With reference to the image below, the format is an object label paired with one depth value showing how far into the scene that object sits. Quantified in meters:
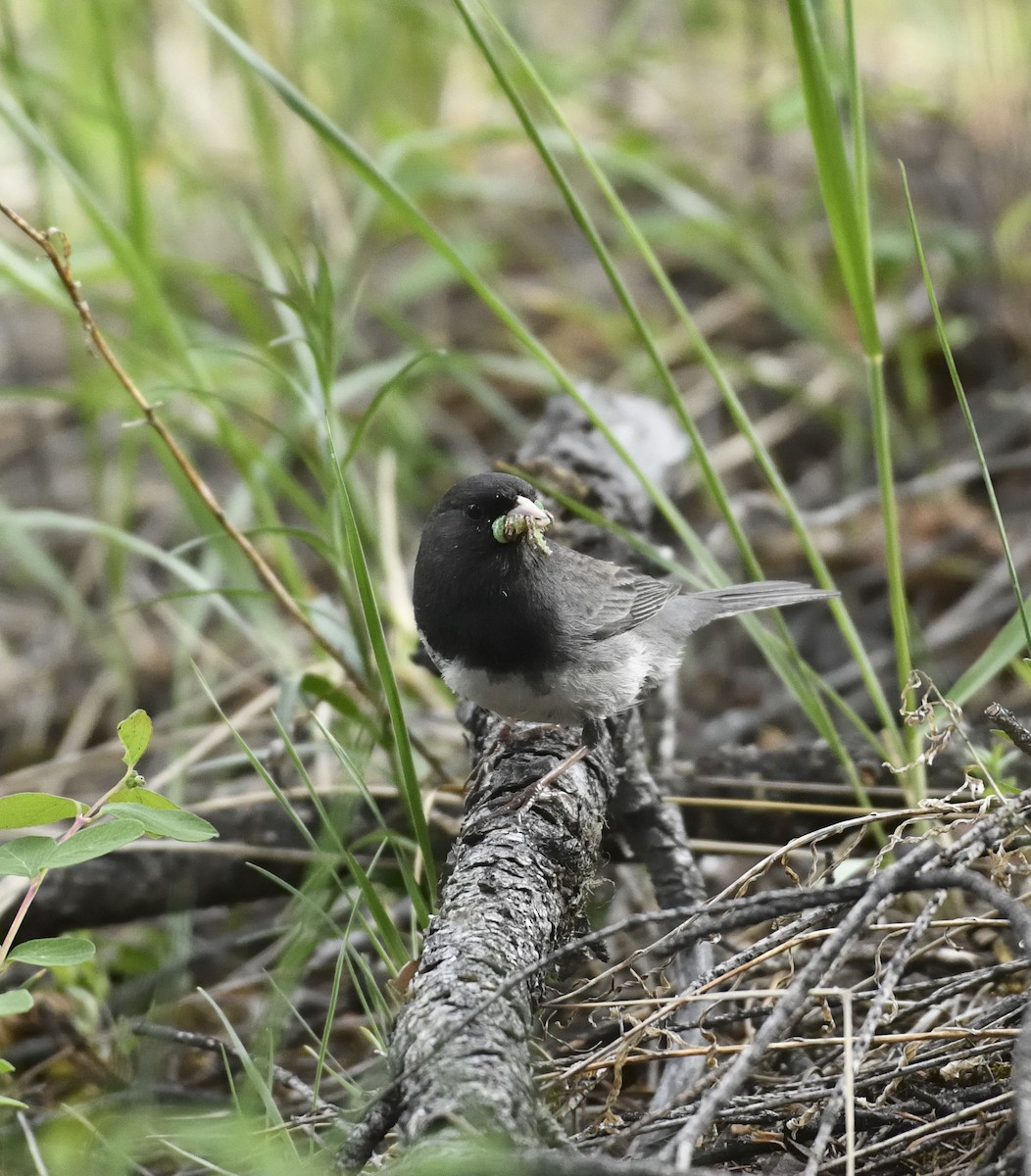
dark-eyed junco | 5.44
